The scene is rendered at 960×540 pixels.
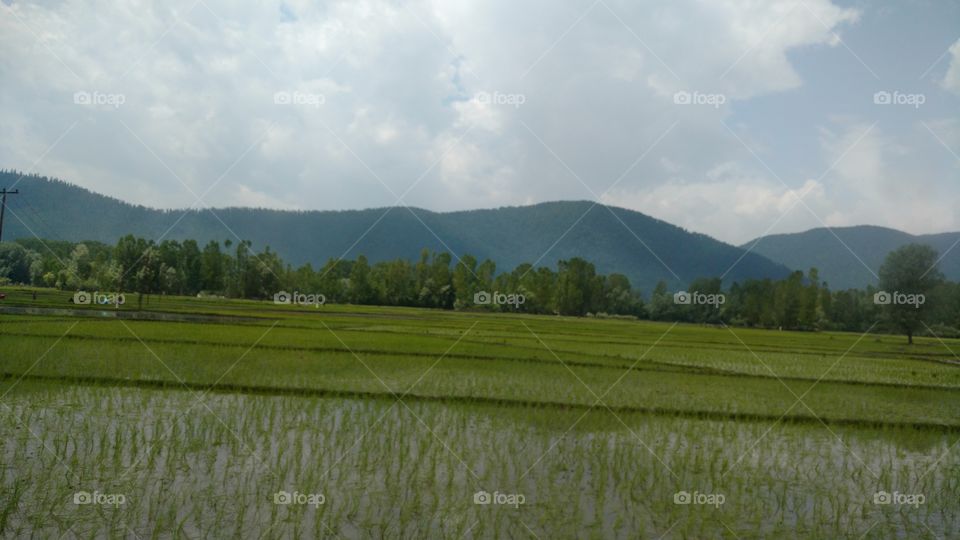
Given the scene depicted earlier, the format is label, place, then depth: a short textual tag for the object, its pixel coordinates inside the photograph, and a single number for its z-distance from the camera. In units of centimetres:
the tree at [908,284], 4444
